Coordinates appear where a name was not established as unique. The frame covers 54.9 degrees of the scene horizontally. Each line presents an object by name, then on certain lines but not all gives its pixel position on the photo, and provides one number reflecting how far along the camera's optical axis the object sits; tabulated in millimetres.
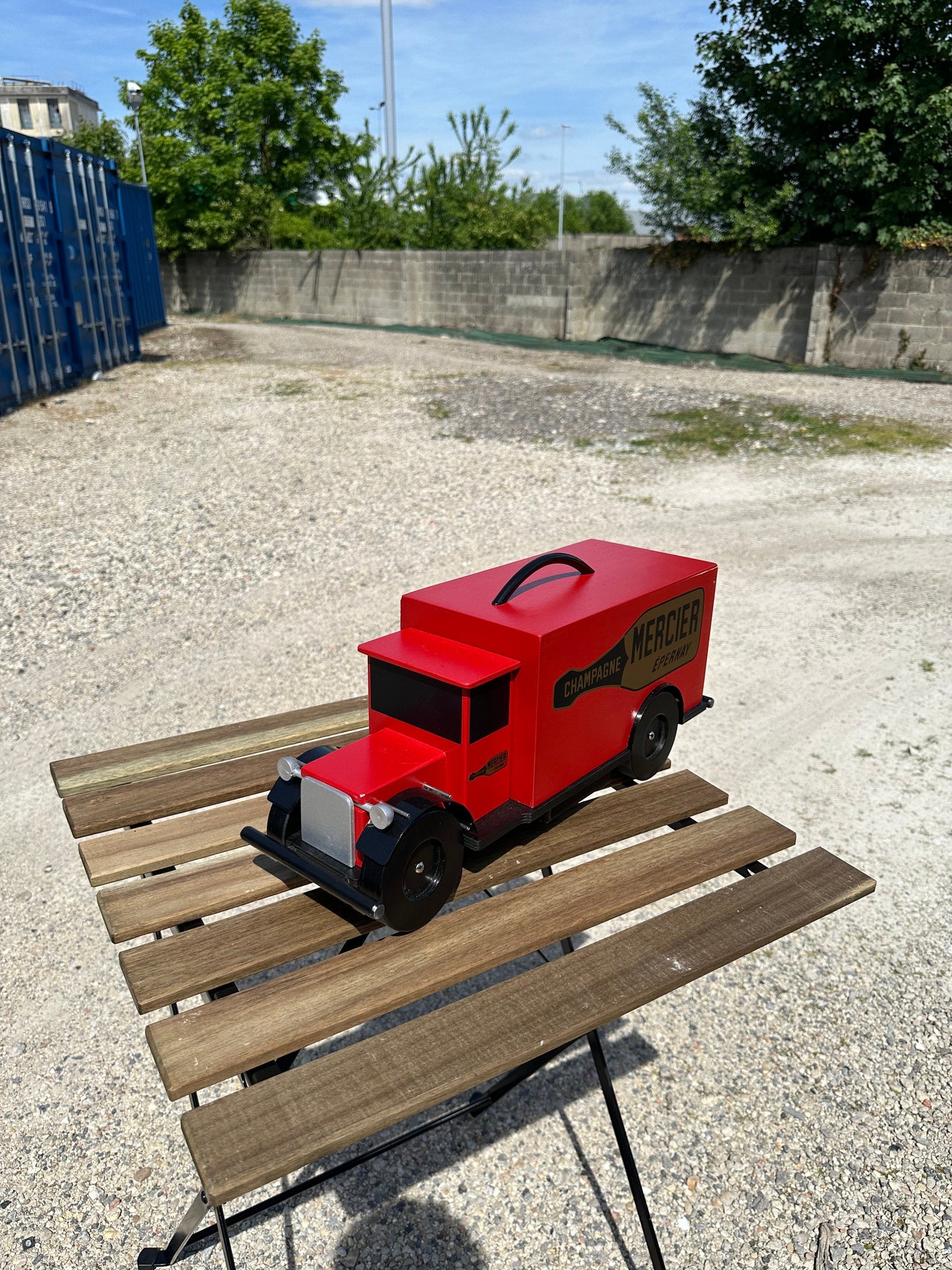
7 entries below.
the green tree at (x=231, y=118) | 27547
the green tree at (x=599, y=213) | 50844
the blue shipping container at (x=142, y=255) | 18922
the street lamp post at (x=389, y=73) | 25703
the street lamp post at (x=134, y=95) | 20438
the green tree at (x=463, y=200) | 24203
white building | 81250
